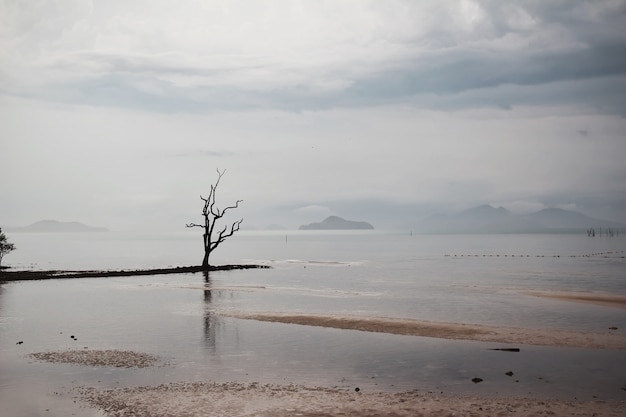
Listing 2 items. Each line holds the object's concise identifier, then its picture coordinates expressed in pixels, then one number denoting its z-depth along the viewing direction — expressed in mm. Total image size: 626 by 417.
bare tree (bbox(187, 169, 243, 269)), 78500
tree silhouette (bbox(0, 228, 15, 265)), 80231
